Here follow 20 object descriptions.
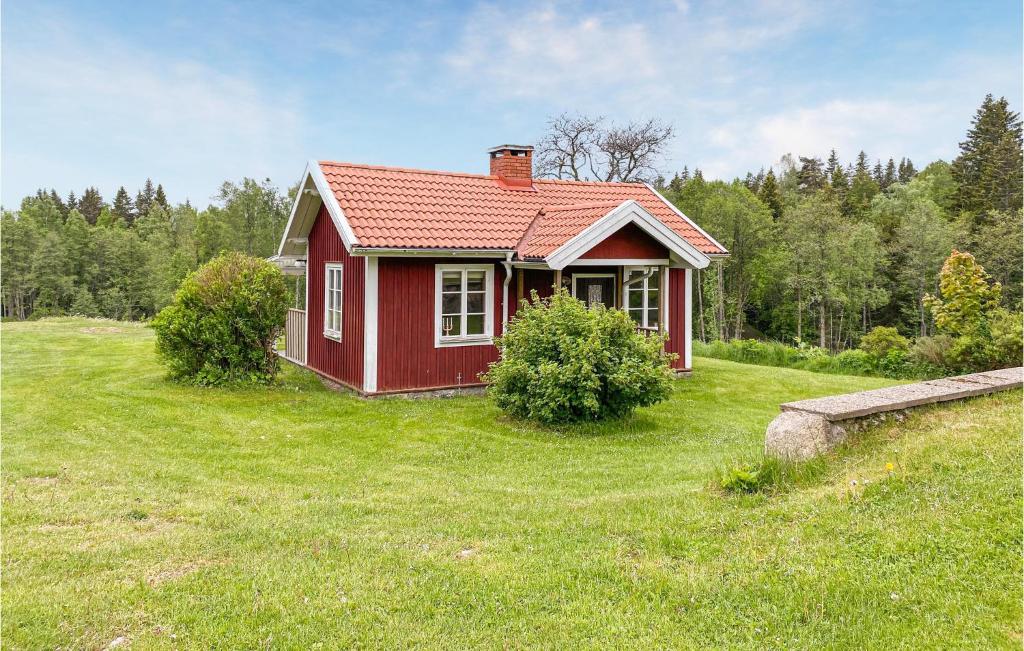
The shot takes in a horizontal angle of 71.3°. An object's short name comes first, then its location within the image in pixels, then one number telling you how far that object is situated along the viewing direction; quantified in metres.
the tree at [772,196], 62.06
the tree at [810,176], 73.88
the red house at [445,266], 13.98
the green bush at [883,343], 22.06
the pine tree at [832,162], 85.19
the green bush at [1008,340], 18.44
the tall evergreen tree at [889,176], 86.09
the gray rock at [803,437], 6.90
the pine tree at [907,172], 85.25
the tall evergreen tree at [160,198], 90.03
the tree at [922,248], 46.48
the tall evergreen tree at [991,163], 49.44
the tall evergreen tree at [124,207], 88.06
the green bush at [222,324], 14.29
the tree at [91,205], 85.50
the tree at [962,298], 21.42
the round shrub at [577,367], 11.43
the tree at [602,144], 46.00
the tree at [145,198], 91.43
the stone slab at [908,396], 7.16
